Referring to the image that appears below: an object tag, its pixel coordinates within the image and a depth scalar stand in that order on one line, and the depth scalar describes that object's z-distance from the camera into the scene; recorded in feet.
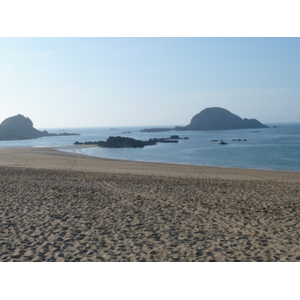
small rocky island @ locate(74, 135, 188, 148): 207.21
